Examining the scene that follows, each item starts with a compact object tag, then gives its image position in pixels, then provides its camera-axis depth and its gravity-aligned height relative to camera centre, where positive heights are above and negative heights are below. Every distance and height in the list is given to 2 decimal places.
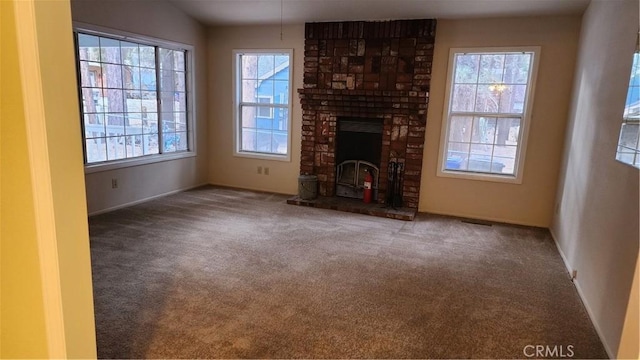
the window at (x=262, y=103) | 5.50 +0.09
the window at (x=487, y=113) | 4.41 +0.06
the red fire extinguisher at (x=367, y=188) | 5.03 -0.96
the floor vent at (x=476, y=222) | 4.54 -1.23
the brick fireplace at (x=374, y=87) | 4.67 +0.34
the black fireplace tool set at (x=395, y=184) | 4.90 -0.88
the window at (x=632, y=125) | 2.17 -0.01
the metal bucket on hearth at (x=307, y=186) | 5.16 -1.00
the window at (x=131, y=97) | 4.22 +0.09
